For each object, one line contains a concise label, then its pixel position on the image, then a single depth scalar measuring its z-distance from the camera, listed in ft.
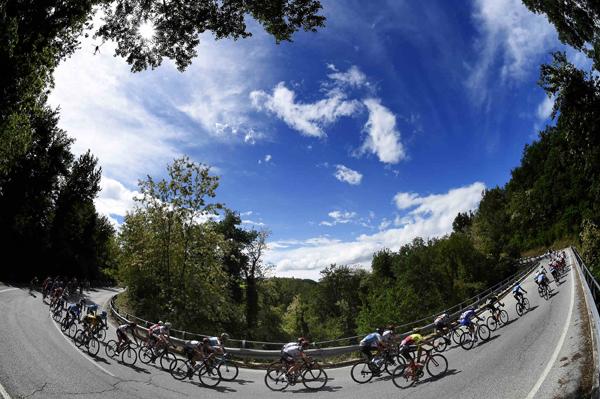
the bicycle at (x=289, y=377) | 39.84
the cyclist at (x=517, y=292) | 62.95
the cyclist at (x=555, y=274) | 88.07
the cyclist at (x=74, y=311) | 63.72
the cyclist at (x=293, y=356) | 40.37
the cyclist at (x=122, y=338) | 50.39
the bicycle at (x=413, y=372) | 35.17
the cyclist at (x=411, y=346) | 36.50
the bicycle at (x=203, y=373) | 41.70
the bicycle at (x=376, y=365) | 39.78
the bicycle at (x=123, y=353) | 49.21
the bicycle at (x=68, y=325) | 62.00
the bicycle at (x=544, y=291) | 72.22
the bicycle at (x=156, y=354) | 49.38
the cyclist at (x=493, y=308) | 56.29
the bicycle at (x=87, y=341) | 51.40
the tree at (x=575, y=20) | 44.06
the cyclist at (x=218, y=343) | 44.19
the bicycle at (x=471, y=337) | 47.88
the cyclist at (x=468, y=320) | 46.91
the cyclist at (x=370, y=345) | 41.39
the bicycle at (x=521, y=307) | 63.54
